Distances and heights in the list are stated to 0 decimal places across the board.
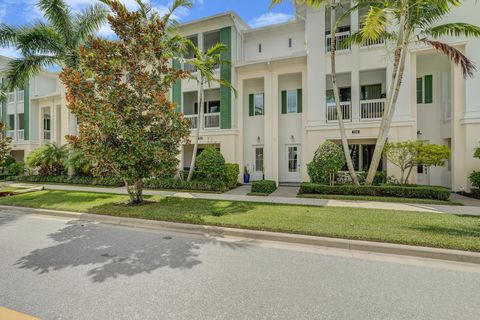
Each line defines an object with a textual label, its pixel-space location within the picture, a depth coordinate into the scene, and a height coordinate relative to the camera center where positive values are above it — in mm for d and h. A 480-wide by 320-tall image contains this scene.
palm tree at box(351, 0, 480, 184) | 8672 +5250
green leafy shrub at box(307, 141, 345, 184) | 11273 -16
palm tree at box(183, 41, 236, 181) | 11727 +4909
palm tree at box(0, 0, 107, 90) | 12739 +6784
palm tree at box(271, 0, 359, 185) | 10773 +2944
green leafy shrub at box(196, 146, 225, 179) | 12867 -30
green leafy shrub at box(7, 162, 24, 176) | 19906 -456
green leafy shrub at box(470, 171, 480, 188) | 10321 -776
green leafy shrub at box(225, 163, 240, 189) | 13406 -663
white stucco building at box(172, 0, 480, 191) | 11859 +3742
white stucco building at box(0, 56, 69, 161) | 22109 +4780
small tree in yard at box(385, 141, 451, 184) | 10266 +318
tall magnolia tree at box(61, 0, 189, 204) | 7652 +2095
